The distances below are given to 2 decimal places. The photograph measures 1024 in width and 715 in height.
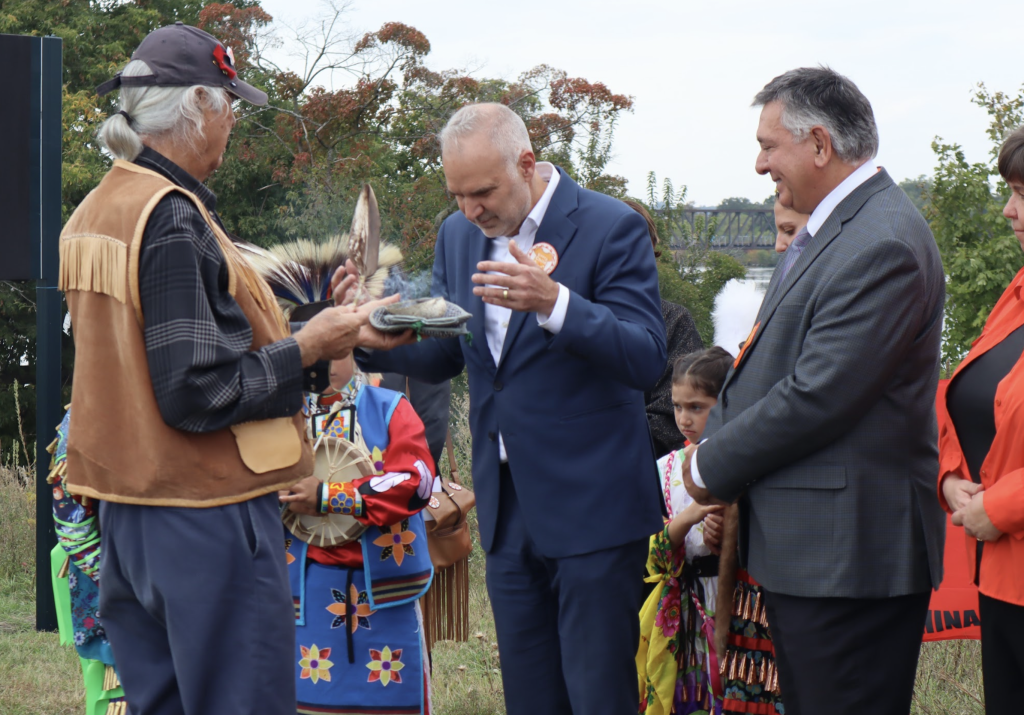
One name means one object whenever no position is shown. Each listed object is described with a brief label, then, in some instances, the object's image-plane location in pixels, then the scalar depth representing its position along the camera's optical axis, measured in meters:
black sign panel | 5.74
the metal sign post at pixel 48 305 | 5.80
